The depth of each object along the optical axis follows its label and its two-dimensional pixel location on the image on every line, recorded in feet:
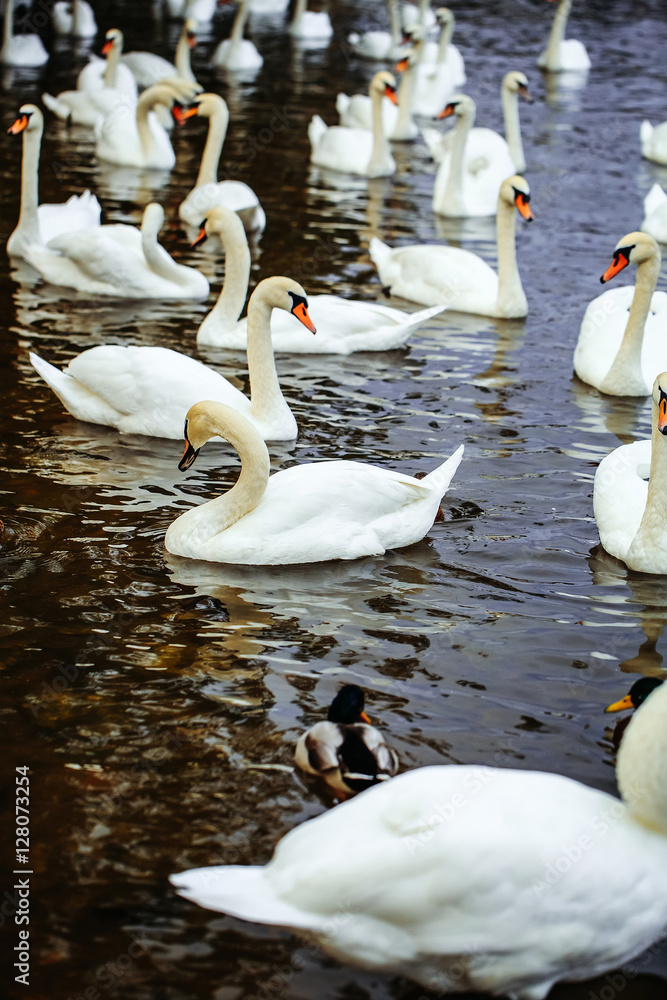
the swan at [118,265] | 37.27
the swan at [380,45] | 88.12
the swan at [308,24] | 92.94
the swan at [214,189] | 43.39
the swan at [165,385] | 27.40
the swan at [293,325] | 34.17
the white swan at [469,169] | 48.98
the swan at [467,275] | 38.06
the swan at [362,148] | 55.06
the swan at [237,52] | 76.74
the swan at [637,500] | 22.34
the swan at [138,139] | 51.57
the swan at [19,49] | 74.18
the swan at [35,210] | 39.65
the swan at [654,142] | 57.47
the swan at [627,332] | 31.37
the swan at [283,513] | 22.03
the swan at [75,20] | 86.74
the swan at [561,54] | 81.82
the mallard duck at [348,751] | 15.49
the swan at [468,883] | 11.95
